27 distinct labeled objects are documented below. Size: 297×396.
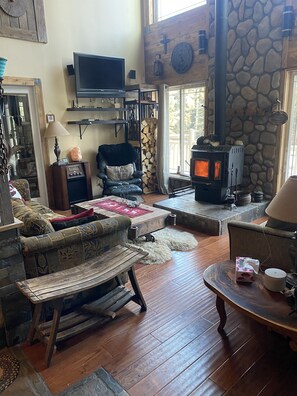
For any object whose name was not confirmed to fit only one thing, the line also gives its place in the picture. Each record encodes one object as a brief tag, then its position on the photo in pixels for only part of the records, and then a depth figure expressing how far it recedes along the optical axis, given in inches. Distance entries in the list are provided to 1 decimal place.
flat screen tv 191.8
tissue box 73.2
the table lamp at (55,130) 185.5
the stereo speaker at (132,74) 228.8
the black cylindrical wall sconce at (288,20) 150.0
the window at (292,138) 162.4
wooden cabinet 194.1
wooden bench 71.6
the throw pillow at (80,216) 92.9
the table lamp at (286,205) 62.3
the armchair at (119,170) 193.0
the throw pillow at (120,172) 205.5
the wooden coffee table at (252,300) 59.6
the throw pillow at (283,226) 86.7
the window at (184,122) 211.2
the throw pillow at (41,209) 139.2
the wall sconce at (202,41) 190.5
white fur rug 127.3
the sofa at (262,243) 85.4
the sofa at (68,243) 79.1
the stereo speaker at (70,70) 194.7
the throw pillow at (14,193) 131.9
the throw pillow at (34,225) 83.4
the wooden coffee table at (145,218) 125.8
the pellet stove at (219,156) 164.2
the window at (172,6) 201.0
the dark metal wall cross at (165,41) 215.8
